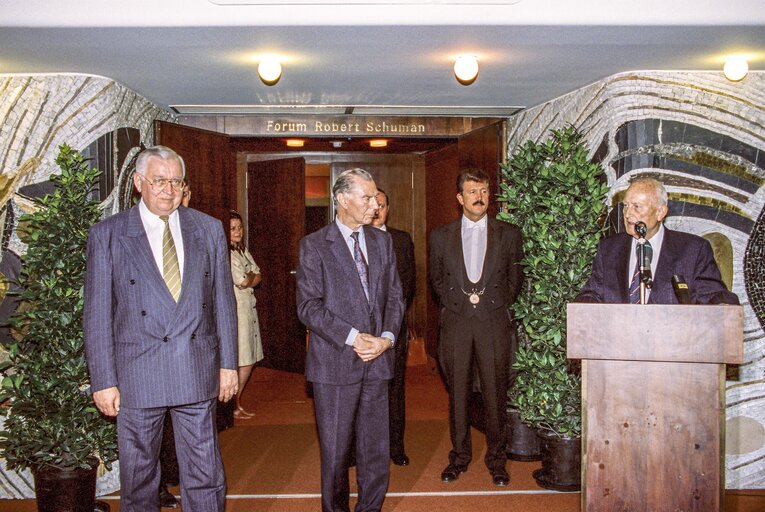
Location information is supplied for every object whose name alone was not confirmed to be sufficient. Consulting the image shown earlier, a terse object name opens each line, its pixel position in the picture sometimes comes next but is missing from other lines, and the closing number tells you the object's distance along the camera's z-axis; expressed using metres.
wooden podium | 2.63
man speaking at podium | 3.38
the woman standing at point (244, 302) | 6.01
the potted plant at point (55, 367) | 4.01
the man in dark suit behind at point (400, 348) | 4.93
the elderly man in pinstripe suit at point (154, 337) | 3.03
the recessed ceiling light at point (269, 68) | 4.61
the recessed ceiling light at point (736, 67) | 4.52
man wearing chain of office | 4.65
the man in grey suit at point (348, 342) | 3.58
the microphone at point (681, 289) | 2.76
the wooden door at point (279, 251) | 8.80
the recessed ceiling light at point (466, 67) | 4.55
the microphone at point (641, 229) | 2.80
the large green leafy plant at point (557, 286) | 4.67
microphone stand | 2.75
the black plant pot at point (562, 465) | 4.60
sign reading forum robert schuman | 6.86
